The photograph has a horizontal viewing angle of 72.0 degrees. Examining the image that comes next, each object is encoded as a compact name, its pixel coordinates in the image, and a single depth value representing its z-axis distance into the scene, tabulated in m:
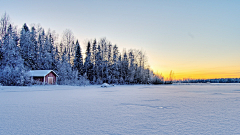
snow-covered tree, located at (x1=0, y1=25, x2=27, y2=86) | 25.62
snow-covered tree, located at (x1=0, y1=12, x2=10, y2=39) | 34.38
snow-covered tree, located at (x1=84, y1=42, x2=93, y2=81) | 51.25
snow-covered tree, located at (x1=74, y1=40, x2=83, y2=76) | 50.88
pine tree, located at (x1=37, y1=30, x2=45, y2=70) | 43.21
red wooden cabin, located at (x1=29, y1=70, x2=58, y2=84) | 32.34
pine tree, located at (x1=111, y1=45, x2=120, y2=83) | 52.94
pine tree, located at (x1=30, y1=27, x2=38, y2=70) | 42.97
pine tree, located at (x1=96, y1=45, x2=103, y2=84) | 50.69
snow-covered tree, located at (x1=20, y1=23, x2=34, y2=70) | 41.19
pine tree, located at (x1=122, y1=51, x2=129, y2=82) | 56.44
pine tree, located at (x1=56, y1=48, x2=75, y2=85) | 40.12
